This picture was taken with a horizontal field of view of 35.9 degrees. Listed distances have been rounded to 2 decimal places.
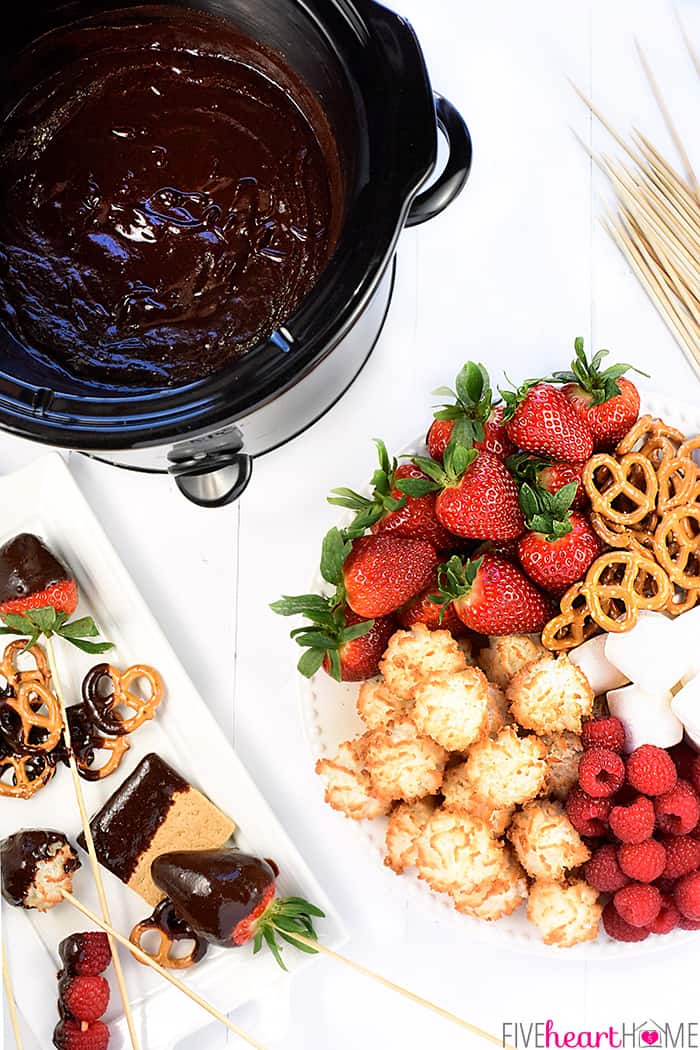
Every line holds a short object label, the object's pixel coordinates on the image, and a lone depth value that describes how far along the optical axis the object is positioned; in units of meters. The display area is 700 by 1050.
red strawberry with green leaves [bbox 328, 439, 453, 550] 1.28
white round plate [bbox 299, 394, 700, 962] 1.30
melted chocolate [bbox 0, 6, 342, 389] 1.02
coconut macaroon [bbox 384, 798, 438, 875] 1.30
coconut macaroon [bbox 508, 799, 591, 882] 1.25
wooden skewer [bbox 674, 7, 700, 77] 1.53
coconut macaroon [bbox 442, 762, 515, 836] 1.29
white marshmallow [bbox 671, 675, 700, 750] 1.24
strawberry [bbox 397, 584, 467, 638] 1.30
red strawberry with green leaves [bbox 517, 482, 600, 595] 1.23
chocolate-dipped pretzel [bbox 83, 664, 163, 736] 1.43
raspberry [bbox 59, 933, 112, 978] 1.39
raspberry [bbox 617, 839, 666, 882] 1.21
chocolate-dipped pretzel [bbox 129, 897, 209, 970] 1.40
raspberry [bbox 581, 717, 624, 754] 1.26
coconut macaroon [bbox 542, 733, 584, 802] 1.30
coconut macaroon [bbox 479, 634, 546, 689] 1.30
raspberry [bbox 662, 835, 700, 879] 1.23
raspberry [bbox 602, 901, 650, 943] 1.27
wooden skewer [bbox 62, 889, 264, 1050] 1.32
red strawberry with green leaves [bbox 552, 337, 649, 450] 1.27
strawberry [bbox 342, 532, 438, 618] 1.26
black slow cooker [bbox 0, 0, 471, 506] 0.94
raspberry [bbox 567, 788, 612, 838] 1.24
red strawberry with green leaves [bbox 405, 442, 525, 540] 1.23
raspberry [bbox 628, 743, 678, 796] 1.21
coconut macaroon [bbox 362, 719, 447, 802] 1.28
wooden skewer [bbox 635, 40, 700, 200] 1.50
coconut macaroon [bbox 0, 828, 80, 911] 1.39
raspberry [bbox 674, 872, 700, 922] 1.21
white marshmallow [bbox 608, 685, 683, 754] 1.27
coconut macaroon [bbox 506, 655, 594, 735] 1.23
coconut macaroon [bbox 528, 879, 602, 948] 1.26
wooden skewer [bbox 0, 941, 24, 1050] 1.39
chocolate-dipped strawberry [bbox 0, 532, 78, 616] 1.41
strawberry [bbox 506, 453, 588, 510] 1.27
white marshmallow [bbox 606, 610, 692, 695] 1.25
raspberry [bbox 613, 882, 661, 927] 1.22
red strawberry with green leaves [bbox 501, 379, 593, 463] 1.25
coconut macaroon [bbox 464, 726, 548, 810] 1.24
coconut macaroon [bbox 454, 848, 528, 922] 1.27
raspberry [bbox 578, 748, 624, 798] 1.22
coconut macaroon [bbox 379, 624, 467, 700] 1.26
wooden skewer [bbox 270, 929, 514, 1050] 1.27
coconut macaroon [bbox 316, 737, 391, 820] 1.32
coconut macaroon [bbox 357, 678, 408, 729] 1.30
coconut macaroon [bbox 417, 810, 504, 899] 1.25
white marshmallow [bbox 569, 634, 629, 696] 1.30
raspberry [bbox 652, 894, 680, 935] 1.25
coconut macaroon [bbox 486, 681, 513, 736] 1.31
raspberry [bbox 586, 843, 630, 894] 1.24
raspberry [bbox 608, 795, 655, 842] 1.20
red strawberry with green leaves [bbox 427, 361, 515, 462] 1.24
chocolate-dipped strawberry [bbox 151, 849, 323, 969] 1.32
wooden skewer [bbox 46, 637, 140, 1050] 1.37
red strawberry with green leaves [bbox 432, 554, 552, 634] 1.25
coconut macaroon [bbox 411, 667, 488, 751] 1.24
